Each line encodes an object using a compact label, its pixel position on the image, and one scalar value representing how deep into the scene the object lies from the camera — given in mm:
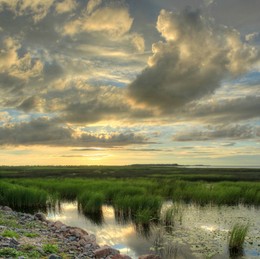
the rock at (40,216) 22984
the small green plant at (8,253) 10966
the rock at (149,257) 13972
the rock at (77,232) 17375
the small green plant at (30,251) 11711
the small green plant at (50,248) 12914
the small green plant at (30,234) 15643
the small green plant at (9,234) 14219
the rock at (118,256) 13183
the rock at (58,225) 19997
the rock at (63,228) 18984
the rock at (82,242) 15553
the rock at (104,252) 13648
